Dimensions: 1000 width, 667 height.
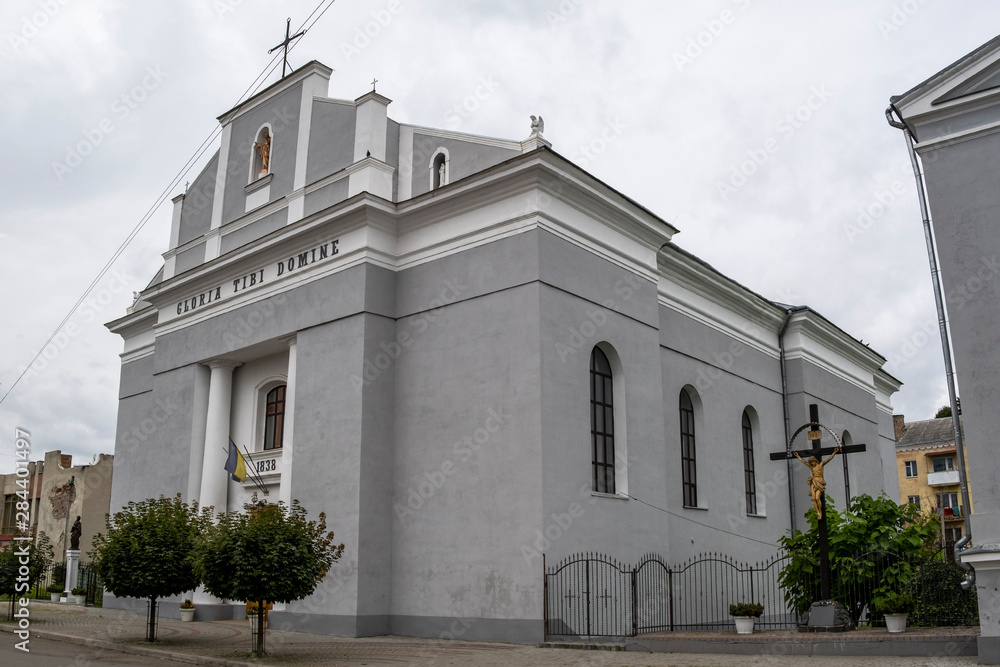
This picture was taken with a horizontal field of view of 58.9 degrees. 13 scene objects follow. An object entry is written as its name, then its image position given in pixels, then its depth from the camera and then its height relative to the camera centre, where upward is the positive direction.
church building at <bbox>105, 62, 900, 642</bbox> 16.81 +4.22
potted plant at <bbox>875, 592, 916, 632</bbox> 12.85 -0.63
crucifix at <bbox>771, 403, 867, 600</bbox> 14.18 +1.58
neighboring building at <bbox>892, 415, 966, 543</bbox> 57.41 +6.08
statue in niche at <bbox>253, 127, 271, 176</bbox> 22.61 +10.20
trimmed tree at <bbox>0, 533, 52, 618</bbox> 19.08 -0.14
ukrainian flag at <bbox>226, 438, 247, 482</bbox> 20.11 +2.13
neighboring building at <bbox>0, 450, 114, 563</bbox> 35.34 +2.66
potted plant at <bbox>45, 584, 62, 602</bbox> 29.27 -1.00
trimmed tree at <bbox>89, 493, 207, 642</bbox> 15.91 +0.10
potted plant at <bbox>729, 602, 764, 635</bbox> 14.79 -0.83
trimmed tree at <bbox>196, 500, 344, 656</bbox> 13.73 +0.05
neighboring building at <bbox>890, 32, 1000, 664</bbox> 11.56 +4.70
